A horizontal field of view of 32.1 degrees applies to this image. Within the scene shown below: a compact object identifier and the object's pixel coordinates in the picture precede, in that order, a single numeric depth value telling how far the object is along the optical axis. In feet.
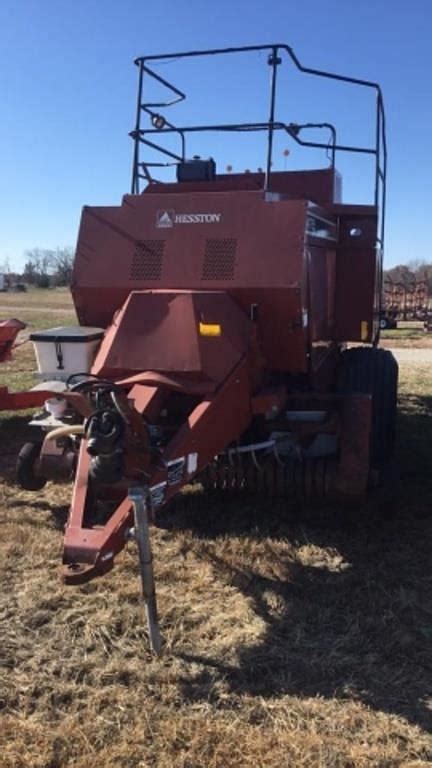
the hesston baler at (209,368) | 10.67
